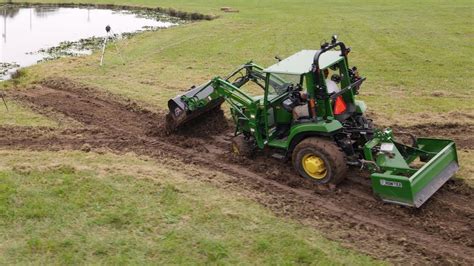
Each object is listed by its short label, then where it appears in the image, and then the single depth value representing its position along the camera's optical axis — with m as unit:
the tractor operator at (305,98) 9.35
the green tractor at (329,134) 8.52
